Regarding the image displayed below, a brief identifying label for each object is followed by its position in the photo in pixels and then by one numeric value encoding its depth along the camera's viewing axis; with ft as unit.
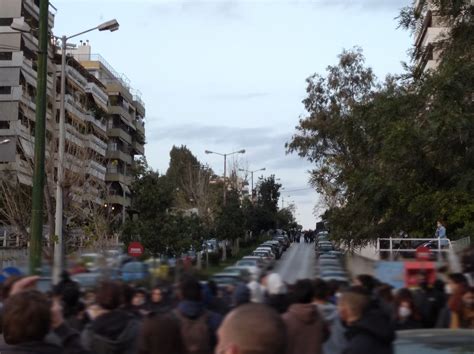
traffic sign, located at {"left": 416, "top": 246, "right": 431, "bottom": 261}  28.70
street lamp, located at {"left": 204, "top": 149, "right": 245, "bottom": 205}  228.67
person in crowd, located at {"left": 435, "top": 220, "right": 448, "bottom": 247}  82.42
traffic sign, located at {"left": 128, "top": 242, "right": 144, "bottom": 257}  85.98
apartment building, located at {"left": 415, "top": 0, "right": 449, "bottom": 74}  80.18
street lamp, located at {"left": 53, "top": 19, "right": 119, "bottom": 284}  68.44
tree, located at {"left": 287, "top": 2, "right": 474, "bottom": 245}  78.59
